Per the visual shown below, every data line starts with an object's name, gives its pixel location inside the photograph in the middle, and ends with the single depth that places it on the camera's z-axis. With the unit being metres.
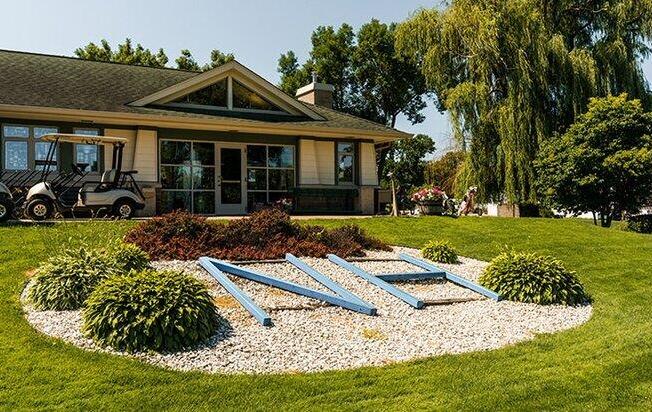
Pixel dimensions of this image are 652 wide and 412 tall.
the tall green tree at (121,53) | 34.84
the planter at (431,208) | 16.28
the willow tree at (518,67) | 19.16
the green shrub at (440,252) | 9.77
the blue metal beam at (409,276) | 8.06
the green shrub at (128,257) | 6.82
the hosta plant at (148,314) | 4.88
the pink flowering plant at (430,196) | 16.25
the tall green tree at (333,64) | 42.09
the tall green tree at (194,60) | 36.81
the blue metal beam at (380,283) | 7.05
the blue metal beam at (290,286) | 6.59
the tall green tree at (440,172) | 30.26
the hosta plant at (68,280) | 5.88
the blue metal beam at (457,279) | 7.71
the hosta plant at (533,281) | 7.60
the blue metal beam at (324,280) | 6.83
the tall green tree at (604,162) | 17.12
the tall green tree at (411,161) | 38.16
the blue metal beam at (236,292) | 5.84
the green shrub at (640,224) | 17.16
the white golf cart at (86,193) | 11.80
